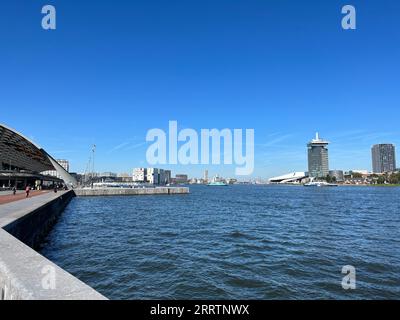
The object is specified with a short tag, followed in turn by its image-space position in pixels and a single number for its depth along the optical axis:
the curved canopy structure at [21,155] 66.60
